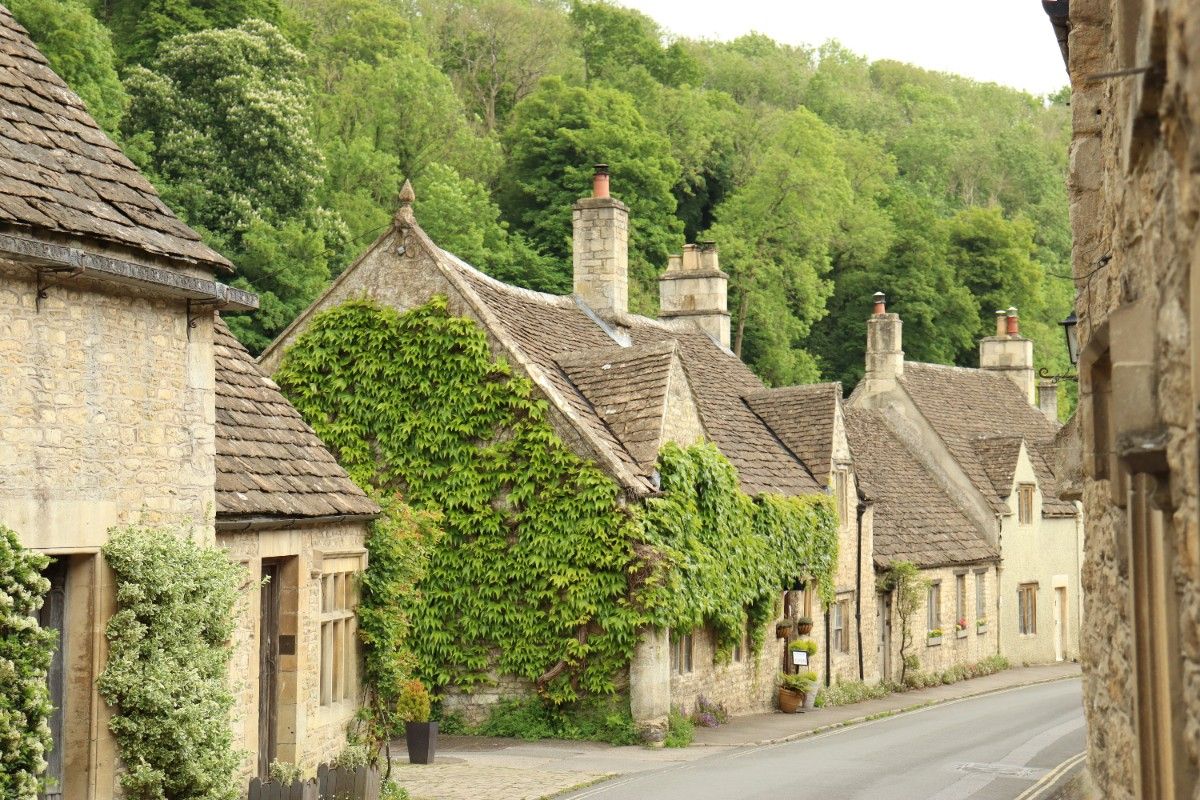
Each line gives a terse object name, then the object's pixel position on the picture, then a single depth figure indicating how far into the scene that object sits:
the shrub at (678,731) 23.56
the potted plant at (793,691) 29.30
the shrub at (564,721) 23.45
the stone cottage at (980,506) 39.84
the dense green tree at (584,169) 57.03
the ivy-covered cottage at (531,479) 23.64
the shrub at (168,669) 12.27
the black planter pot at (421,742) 20.61
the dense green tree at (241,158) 40.75
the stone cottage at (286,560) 14.91
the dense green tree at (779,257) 60.00
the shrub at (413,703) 19.41
